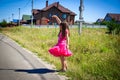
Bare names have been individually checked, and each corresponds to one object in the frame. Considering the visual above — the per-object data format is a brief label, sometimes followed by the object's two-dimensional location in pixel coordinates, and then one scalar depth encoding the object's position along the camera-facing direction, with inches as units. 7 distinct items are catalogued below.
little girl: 226.9
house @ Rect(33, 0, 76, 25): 2165.7
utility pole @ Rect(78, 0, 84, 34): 482.5
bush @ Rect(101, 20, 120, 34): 1122.7
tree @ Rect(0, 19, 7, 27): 2410.3
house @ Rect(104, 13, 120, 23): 3017.2
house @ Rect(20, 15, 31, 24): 3007.7
